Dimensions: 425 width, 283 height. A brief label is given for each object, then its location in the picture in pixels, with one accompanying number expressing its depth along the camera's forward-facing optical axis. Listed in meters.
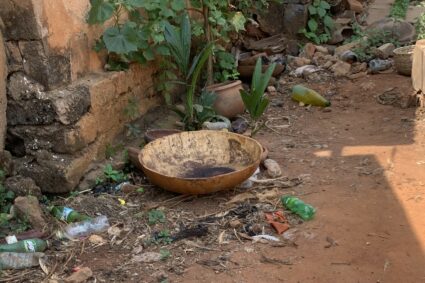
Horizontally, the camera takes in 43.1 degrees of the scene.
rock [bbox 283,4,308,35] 7.62
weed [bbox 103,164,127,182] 3.83
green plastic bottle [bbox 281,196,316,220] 3.37
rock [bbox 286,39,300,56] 7.54
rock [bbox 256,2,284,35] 7.61
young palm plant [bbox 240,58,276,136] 4.82
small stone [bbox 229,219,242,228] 3.29
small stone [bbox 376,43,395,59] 6.82
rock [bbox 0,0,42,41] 3.37
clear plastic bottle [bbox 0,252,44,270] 2.88
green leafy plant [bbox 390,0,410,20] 7.67
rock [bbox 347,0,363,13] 8.01
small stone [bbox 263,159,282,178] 3.98
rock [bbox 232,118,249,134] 5.01
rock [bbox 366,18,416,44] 7.04
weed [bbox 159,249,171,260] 2.98
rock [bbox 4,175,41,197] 3.47
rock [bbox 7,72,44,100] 3.53
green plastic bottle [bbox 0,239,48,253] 2.97
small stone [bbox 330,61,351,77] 6.70
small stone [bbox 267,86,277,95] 6.35
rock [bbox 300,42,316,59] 7.32
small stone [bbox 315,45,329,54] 7.40
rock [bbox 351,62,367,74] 6.68
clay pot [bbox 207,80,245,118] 5.06
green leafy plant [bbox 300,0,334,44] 7.64
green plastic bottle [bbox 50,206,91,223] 3.34
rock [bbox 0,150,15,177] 3.53
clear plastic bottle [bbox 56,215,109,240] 3.21
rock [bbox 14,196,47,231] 3.25
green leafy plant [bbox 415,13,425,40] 6.17
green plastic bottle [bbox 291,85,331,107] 5.82
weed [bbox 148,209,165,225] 3.37
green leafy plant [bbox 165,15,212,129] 4.59
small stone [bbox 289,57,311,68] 7.06
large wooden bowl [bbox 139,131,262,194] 3.55
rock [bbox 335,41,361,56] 7.17
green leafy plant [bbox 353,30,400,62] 6.89
